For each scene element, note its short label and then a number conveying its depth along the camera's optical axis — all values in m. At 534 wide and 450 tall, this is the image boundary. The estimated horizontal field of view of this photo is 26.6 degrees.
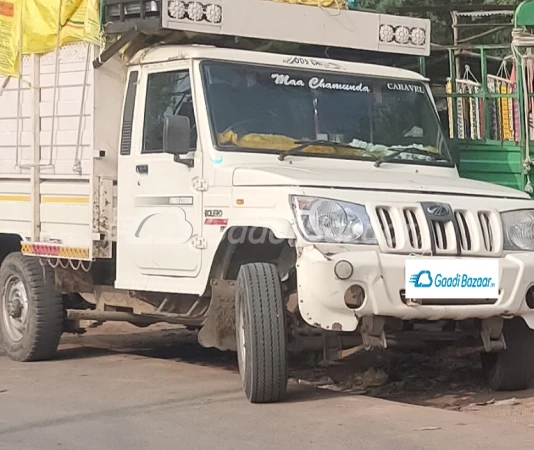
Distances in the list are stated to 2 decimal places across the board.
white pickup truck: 6.58
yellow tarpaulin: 8.45
